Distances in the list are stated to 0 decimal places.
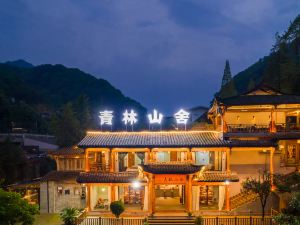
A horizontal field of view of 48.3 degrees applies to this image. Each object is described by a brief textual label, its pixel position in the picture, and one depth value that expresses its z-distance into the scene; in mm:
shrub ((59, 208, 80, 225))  19969
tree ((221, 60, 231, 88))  54850
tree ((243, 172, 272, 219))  20219
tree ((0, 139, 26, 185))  34406
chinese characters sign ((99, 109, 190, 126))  25844
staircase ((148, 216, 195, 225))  21203
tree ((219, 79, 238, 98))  49656
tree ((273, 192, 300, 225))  12629
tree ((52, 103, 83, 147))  46422
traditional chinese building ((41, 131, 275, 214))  22766
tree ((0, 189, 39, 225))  15250
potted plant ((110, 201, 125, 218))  21312
